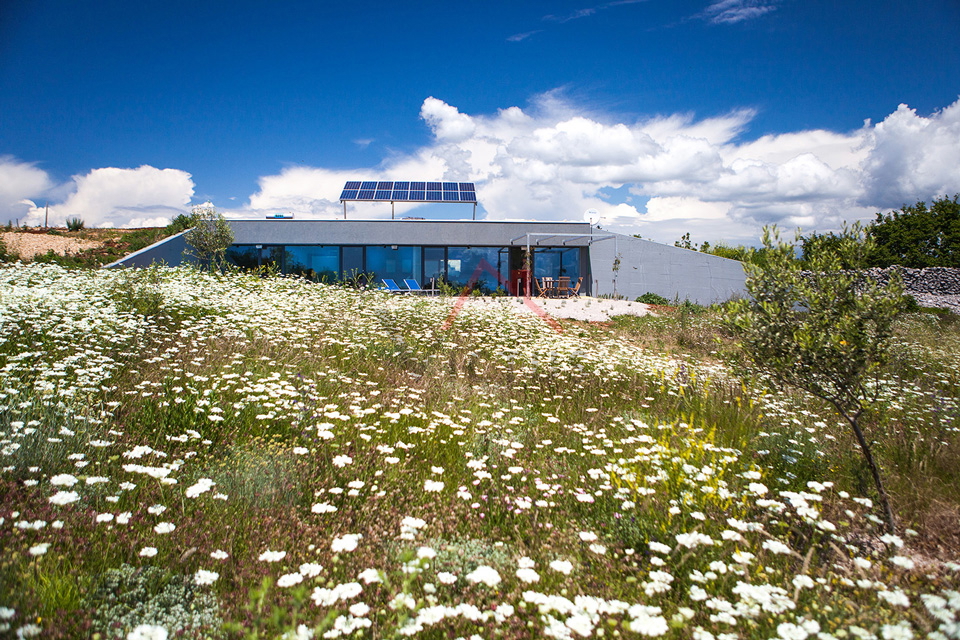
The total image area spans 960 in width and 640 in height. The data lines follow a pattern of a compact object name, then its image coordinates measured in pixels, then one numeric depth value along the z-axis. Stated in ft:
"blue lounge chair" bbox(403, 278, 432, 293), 85.83
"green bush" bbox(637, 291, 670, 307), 81.00
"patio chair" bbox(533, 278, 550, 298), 82.51
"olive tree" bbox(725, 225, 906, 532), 11.50
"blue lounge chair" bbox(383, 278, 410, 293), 84.26
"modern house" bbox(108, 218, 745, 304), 84.69
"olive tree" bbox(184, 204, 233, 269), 69.97
